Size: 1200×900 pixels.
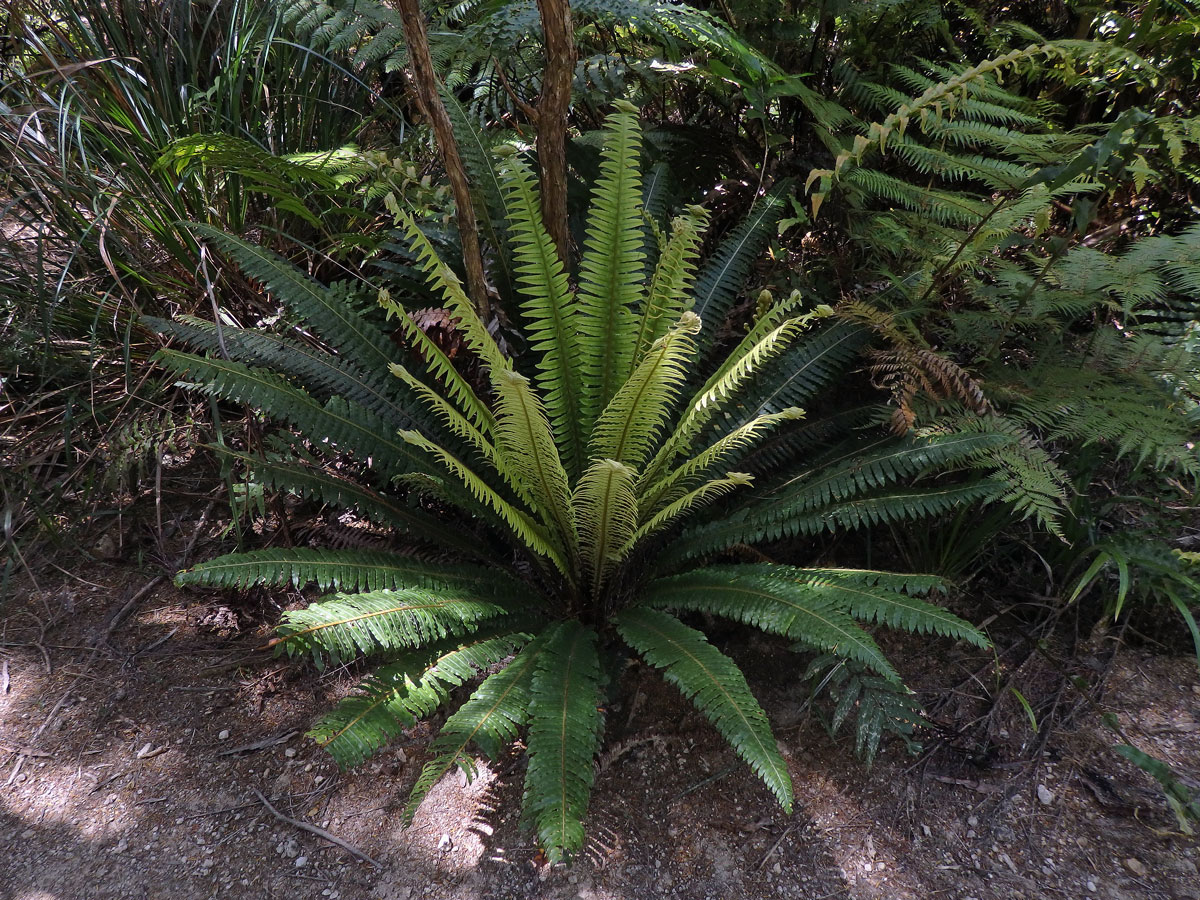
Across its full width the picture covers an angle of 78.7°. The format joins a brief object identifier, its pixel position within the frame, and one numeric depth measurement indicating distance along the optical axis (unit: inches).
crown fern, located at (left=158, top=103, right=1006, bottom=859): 54.7
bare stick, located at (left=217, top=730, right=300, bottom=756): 69.4
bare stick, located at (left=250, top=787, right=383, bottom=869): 60.5
